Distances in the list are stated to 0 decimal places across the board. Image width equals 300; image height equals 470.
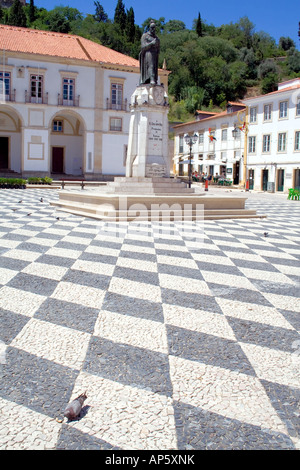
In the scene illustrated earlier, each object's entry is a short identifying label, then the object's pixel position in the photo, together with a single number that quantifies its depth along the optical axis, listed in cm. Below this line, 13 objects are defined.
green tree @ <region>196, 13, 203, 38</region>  8756
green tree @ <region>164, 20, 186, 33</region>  9272
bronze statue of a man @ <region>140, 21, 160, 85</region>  1209
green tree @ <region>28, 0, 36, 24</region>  7462
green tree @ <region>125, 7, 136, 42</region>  7550
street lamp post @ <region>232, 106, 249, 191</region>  3350
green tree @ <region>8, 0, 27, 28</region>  6397
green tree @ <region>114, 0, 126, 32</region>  7850
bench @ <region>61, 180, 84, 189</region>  2393
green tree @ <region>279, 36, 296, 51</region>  9000
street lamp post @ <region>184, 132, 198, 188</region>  2348
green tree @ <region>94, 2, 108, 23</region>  9144
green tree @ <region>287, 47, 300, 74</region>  6850
